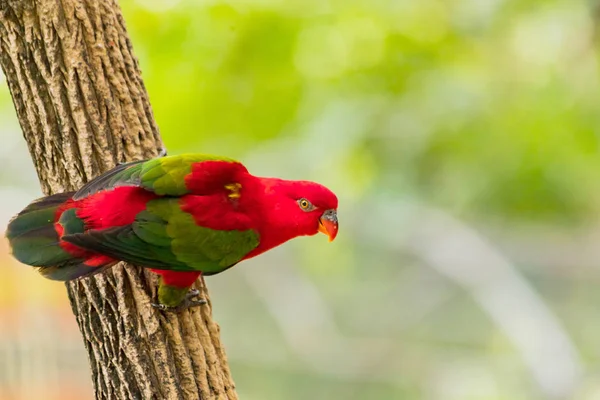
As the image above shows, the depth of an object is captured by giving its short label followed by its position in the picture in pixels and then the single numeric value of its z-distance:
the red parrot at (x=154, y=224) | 4.70
